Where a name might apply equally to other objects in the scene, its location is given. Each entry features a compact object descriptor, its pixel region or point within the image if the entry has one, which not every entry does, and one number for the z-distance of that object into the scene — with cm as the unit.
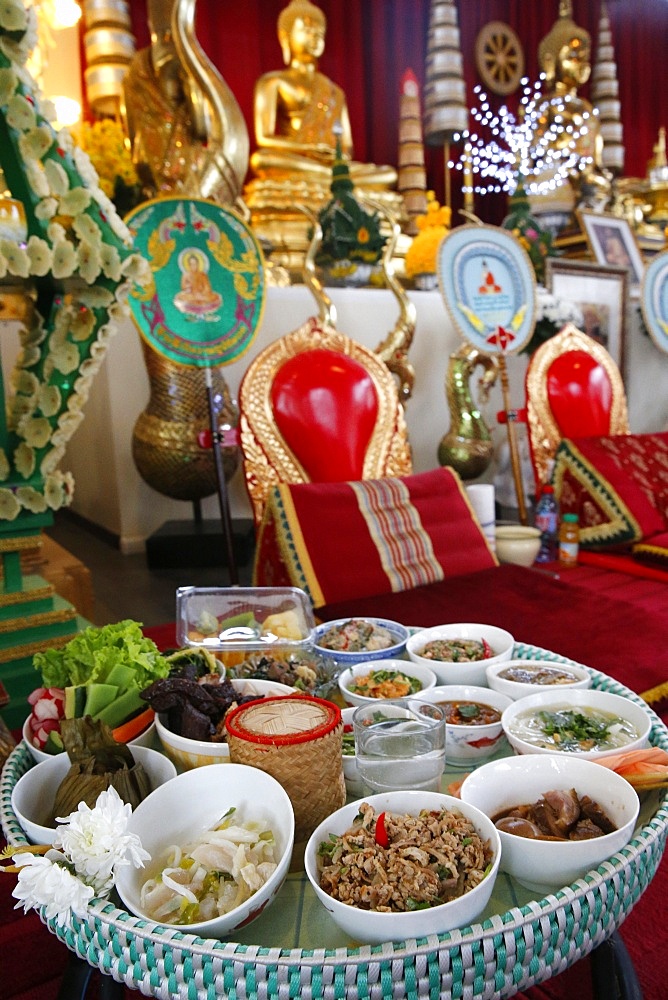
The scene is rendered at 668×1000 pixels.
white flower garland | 124
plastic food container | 113
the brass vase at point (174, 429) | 305
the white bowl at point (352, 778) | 82
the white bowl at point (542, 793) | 64
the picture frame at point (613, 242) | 444
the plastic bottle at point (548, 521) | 266
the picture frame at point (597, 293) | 383
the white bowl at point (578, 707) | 84
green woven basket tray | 54
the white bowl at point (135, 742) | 86
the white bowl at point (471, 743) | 87
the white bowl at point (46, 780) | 76
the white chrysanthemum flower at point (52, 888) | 58
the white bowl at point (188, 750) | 79
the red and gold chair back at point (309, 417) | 217
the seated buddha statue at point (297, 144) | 446
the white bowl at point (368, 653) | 115
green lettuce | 92
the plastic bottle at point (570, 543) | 250
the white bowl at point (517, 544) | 239
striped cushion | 186
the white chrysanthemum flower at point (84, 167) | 131
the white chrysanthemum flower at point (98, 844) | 60
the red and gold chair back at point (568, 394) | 282
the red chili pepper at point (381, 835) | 64
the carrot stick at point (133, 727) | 85
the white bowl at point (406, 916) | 56
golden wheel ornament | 668
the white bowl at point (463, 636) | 106
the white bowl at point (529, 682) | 97
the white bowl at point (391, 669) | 103
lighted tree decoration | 558
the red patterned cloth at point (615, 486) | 241
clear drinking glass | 75
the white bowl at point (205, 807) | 67
